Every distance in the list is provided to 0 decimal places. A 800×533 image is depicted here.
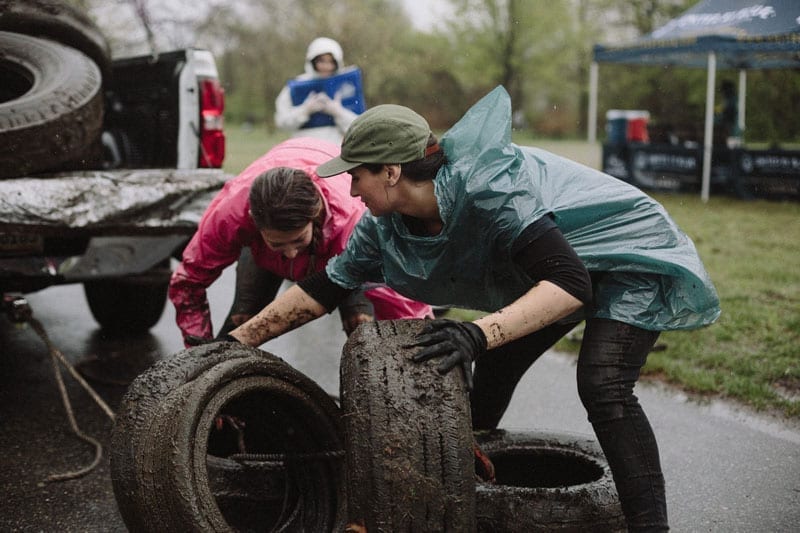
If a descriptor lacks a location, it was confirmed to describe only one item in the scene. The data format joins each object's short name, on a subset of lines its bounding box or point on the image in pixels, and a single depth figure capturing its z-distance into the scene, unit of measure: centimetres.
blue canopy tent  1058
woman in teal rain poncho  232
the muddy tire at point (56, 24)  495
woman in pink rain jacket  307
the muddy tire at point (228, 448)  233
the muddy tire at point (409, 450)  218
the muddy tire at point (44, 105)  404
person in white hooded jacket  667
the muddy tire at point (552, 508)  268
